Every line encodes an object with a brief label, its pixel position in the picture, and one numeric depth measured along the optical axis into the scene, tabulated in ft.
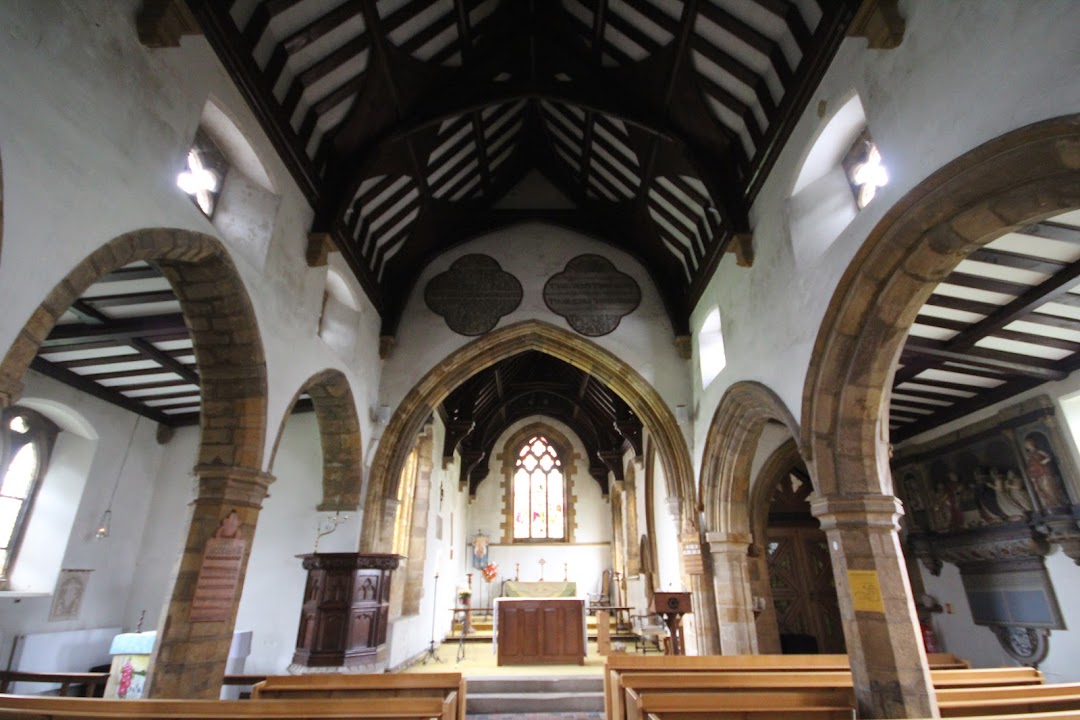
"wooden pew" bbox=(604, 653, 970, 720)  13.56
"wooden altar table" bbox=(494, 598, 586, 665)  24.62
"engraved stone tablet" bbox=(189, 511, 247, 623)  13.99
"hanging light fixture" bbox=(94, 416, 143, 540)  21.64
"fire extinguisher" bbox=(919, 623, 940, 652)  22.90
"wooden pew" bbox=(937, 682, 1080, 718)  9.38
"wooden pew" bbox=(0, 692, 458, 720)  7.90
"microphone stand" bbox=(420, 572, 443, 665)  29.47
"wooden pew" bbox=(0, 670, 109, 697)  15.38
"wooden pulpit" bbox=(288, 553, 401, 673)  21.20
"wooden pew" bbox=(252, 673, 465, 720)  11.14
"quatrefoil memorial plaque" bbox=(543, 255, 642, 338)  28.17
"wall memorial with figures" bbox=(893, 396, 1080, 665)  17.67
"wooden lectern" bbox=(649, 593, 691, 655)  20.01
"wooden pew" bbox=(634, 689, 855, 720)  8.92
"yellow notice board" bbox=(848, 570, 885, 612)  12.10
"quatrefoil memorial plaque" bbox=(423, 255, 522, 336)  28.12
